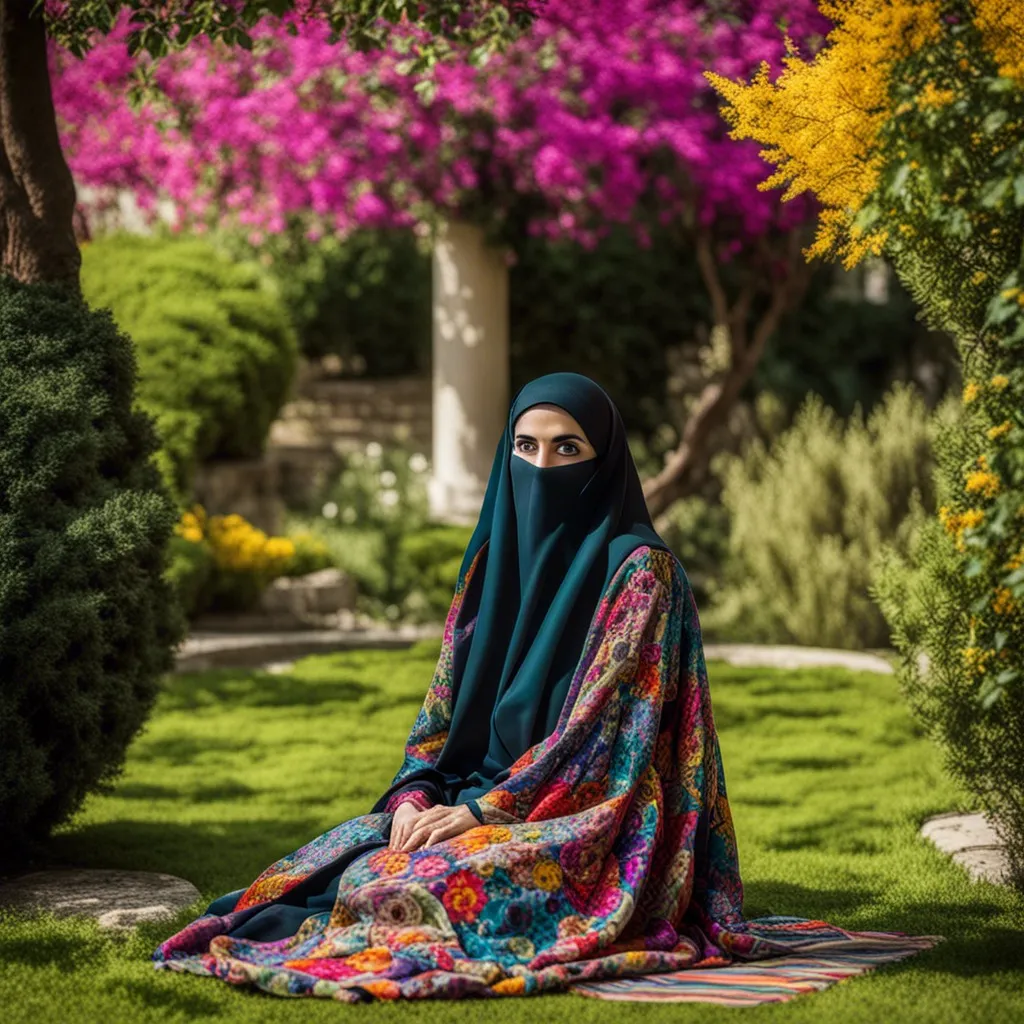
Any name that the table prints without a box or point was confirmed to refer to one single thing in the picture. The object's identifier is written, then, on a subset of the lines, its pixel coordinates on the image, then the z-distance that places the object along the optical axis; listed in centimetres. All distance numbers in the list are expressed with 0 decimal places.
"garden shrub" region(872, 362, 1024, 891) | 392
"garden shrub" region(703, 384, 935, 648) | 1025
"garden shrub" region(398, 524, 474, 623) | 1058
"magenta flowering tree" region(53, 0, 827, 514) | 1002
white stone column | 1190
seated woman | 355
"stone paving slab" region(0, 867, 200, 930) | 439
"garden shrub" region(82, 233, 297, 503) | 1028
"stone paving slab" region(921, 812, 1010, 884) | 484
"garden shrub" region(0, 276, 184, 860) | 446
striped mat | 345
